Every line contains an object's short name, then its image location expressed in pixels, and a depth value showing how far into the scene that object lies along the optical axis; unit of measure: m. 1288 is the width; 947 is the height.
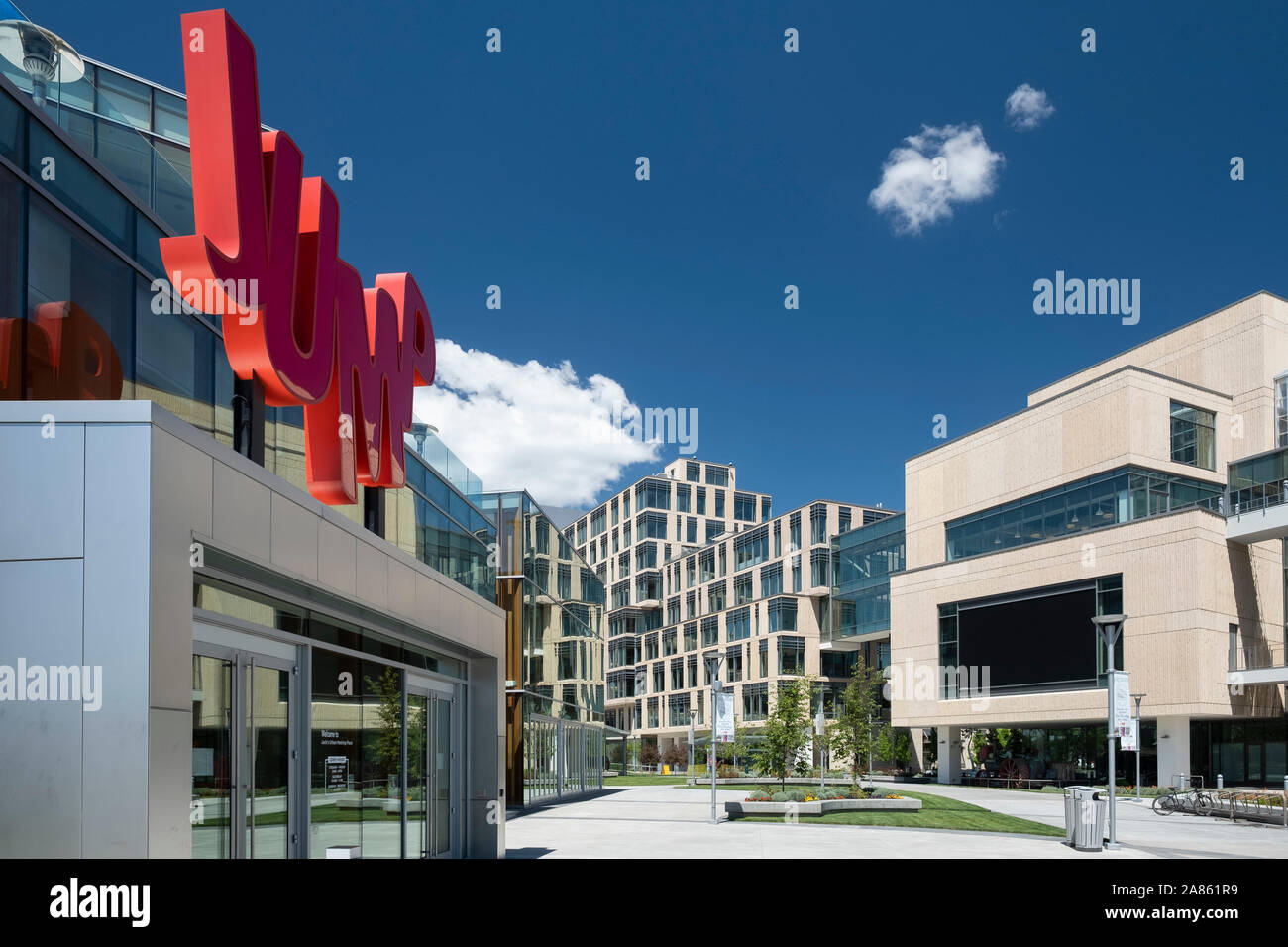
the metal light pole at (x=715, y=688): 34.59
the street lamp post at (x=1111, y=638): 23.42
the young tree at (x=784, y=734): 38.62
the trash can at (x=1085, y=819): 23.02
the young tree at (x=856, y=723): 41.66
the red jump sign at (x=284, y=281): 10.54
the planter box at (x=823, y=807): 32.34
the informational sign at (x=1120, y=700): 23.52
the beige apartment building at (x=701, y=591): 95.31
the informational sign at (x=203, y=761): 9.55
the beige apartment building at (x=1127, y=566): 49.16
